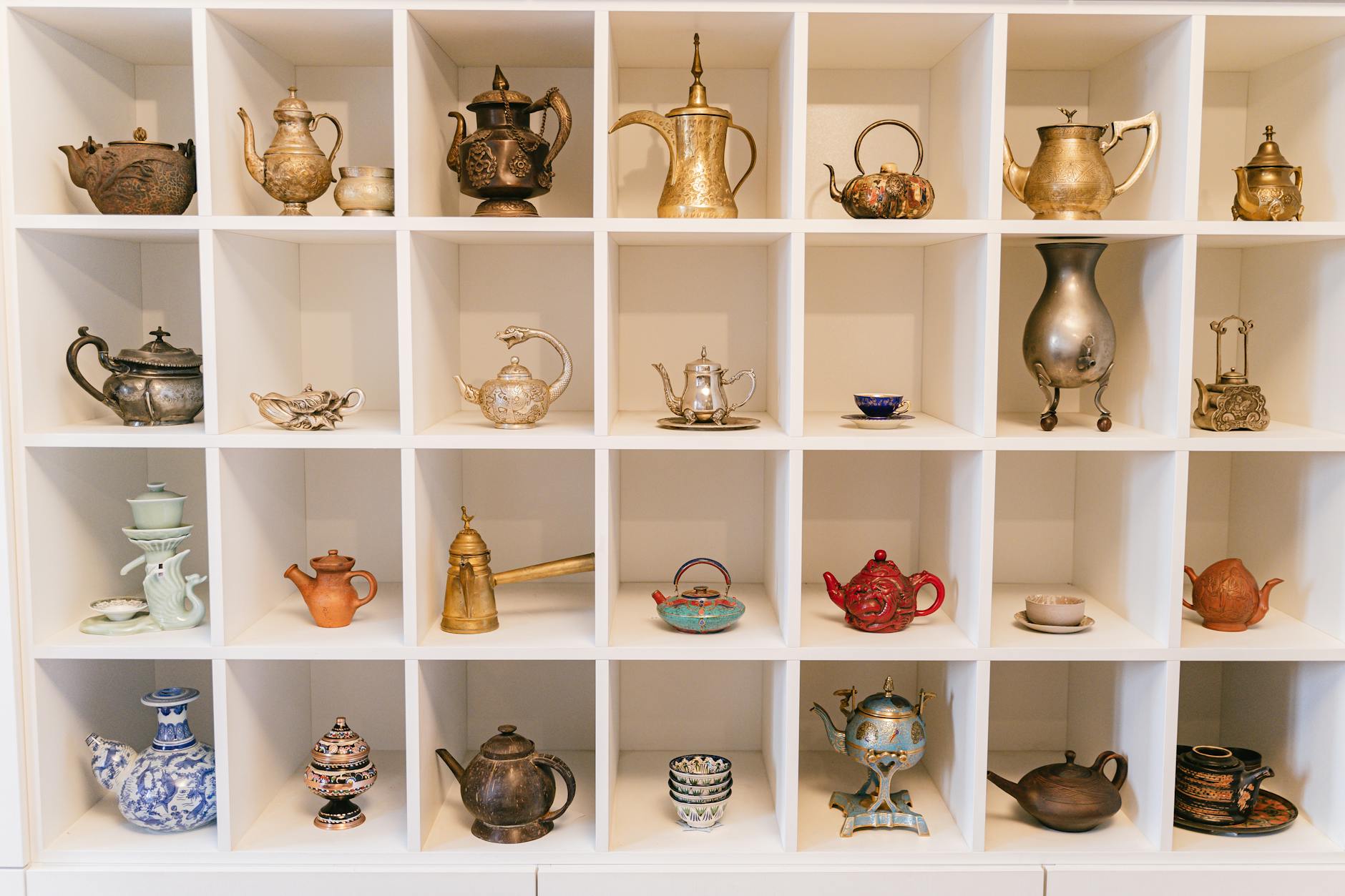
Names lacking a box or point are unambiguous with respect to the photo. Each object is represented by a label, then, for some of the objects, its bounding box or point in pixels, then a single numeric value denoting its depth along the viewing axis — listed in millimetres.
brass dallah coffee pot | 1836
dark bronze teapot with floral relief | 1807
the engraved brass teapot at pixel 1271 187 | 1784
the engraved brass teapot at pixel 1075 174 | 1771
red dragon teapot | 1827
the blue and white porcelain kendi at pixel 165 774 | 1779
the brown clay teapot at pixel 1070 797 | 1801
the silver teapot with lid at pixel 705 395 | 1860
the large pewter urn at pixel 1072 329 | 1811
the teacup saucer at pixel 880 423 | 1841
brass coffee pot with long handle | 1822
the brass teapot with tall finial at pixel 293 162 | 1809
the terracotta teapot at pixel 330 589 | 1838
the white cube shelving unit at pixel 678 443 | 1724
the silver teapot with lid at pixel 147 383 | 1789
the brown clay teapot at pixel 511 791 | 1786
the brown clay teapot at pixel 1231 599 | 1843
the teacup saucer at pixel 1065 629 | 1826
